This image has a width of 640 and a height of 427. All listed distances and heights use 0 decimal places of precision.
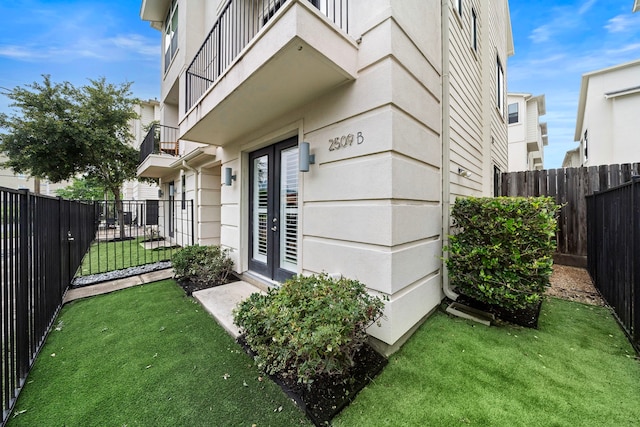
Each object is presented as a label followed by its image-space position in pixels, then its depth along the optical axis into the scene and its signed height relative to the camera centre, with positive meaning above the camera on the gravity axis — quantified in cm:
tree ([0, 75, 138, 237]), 970 +345
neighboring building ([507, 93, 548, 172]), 1407 +511
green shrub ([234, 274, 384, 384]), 188 -97
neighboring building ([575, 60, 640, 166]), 932 +411
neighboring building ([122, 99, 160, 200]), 1791 +661
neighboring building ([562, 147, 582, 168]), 2038 +495
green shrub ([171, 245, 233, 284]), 479 -107
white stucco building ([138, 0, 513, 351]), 253 +110
